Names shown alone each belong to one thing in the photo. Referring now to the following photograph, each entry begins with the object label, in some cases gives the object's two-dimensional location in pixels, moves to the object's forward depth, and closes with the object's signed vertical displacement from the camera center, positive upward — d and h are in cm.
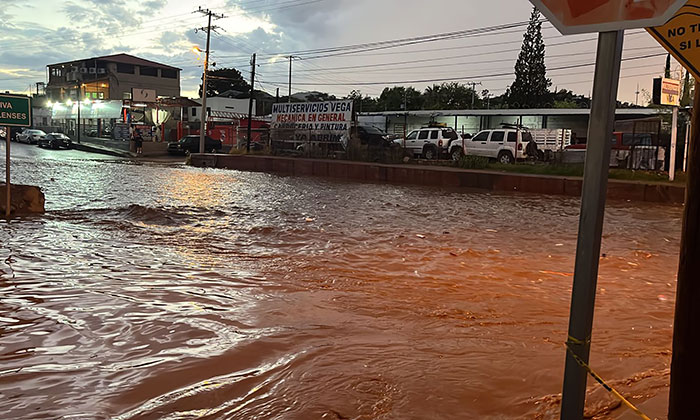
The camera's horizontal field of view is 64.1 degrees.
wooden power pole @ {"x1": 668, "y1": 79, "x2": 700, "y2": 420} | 208 -51
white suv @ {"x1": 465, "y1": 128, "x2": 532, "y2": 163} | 2431 +71
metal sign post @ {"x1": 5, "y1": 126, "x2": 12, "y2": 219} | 998 -104
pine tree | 5750 +894
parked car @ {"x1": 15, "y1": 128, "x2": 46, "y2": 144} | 4825 +2
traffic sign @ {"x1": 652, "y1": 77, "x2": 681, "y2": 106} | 1493 +208
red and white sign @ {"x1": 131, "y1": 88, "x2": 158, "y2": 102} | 5116 +435
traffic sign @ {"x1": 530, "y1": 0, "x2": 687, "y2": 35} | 179 +51
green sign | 957 +44
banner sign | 2838 +164
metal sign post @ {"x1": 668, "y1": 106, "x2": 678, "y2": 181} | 1592 +86
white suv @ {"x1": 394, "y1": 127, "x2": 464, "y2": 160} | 2700 +68
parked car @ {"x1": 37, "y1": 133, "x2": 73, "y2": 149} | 4466 -29
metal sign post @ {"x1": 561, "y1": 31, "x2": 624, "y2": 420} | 188 -14
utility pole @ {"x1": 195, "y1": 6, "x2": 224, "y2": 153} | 3469 +531
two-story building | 6525 +790
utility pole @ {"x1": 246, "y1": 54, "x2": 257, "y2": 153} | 3409 +447
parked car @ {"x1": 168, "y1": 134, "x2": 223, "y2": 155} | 4012 -5
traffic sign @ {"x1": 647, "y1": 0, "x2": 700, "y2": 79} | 209 +51
